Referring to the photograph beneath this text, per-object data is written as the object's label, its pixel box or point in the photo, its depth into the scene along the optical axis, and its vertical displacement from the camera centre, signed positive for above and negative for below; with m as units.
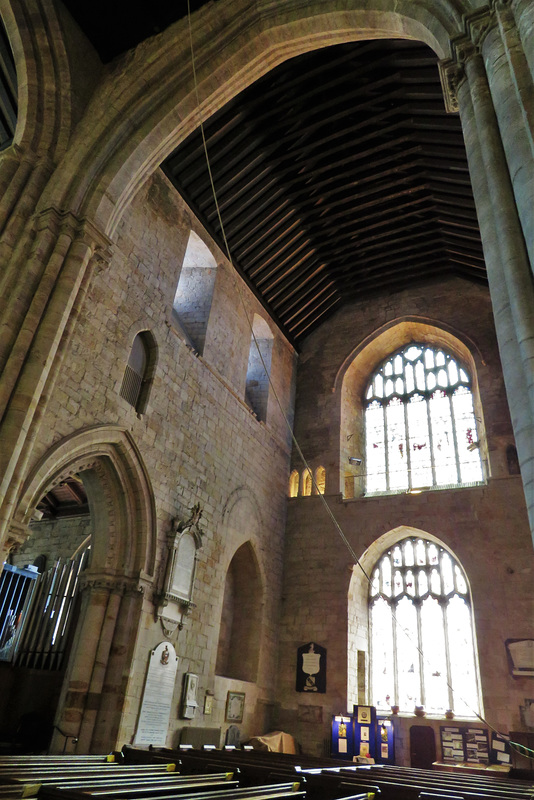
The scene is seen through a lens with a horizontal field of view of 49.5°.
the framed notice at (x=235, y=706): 8.97 +0.45
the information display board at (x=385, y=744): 9.12 +0.13
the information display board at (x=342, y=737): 9.27 +0.18
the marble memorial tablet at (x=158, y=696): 7.20 +0.39
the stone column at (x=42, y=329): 5.71 +3.69
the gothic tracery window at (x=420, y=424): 11.50 +6.05
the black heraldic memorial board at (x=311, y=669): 10.13 +1.18
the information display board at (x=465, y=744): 8.77 +0.22
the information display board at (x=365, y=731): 9.20 +0.28
